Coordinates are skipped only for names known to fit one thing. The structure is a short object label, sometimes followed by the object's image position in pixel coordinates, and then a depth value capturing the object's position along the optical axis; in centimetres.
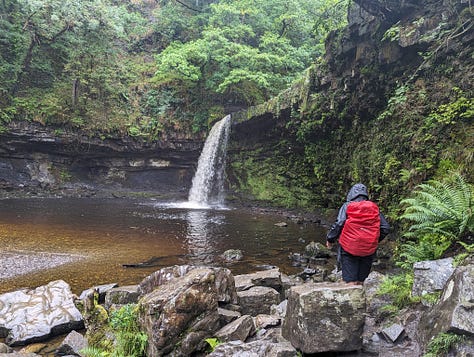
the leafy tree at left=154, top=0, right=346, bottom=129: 1941
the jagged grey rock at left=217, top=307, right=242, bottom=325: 366
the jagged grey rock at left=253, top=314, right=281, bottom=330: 346
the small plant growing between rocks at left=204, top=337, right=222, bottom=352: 316
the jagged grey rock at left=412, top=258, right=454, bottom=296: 336
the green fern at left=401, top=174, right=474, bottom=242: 422
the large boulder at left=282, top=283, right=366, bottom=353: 276
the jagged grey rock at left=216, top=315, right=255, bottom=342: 324
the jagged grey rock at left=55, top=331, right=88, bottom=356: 387
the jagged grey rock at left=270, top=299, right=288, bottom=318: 391
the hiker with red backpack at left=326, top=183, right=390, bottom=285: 356
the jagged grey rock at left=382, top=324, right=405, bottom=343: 299
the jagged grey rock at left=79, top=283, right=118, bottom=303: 522
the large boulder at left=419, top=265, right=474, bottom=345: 233
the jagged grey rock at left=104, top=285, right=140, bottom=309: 484
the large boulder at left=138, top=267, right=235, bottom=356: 319
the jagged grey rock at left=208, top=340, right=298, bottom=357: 271
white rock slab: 423
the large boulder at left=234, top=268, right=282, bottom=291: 542
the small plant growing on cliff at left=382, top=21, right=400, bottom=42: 927
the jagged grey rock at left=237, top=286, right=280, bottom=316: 439
